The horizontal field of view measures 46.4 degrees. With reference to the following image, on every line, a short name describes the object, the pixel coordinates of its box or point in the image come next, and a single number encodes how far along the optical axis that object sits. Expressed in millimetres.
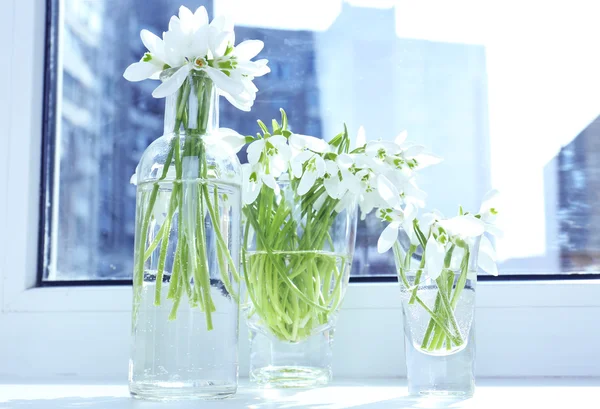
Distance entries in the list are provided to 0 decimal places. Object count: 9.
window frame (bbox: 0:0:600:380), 945
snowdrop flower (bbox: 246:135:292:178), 783
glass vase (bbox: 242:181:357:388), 808
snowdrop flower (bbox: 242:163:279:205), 795
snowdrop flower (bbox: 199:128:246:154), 763
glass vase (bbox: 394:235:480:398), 731
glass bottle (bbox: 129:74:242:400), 701
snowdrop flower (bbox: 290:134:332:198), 790
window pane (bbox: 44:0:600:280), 1038
